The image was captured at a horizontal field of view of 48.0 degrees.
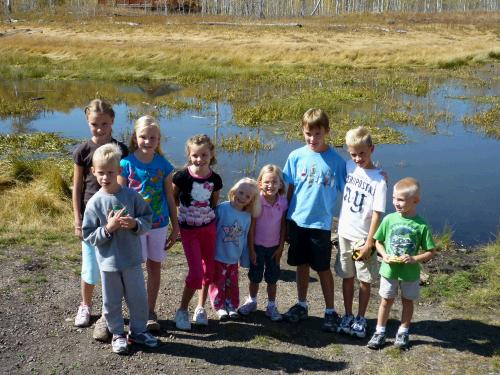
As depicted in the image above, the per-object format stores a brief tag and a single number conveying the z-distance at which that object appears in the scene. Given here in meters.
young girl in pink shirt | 4.72
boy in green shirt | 4.22
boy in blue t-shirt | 4.64
